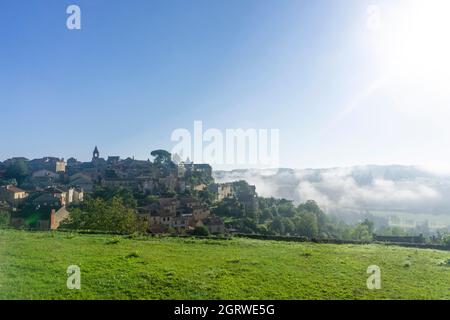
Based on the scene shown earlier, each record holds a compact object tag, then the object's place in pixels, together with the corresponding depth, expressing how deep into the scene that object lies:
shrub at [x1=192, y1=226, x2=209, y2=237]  47.14
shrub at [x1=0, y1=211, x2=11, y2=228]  52.34
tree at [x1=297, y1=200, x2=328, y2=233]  104.69
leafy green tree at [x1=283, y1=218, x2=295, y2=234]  82.54
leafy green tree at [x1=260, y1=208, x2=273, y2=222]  94.34
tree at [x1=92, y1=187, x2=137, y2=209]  68.35
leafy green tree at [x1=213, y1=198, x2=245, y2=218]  83.13
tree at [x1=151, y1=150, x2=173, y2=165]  122.12
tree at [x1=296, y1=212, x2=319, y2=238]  83.00
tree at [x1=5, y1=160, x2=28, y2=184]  103.72
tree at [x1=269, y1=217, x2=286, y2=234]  79.31
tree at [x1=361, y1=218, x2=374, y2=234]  103.25
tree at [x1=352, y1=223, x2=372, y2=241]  87.36
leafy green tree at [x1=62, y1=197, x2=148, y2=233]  38.78
